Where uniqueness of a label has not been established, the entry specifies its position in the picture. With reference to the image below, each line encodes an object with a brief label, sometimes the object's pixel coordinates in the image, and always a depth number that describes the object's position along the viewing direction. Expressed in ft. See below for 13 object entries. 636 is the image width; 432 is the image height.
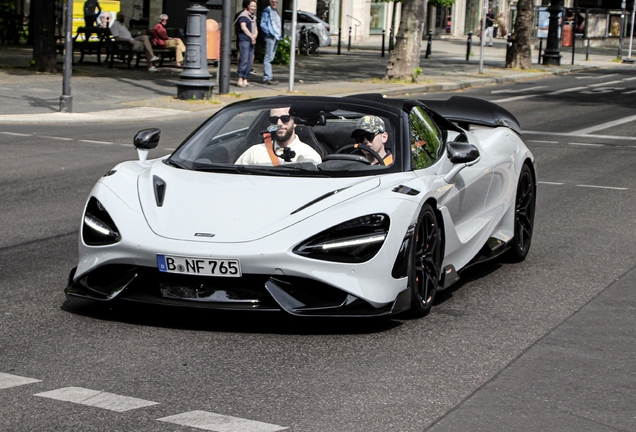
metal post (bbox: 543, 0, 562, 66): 147.02
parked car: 145.28
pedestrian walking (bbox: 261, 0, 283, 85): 88.02
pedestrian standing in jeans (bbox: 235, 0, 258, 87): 84.64
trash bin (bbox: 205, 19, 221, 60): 105.09
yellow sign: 124.77
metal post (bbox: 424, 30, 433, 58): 151.09
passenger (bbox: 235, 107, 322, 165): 23.50
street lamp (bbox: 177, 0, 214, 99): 73.41
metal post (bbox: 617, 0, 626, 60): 175.22
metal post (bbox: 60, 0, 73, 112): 63.26
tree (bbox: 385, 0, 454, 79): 100.07
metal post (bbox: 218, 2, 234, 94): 76.07
